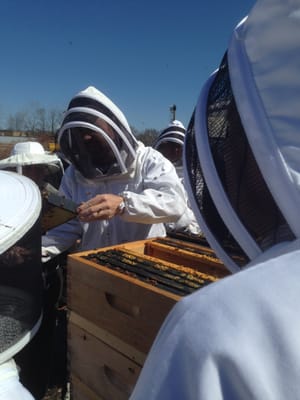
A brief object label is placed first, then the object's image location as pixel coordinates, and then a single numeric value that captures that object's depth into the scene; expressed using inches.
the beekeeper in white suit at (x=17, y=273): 49.8
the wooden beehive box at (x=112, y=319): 63.5
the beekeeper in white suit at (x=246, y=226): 20.0
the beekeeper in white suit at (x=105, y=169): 109.2
